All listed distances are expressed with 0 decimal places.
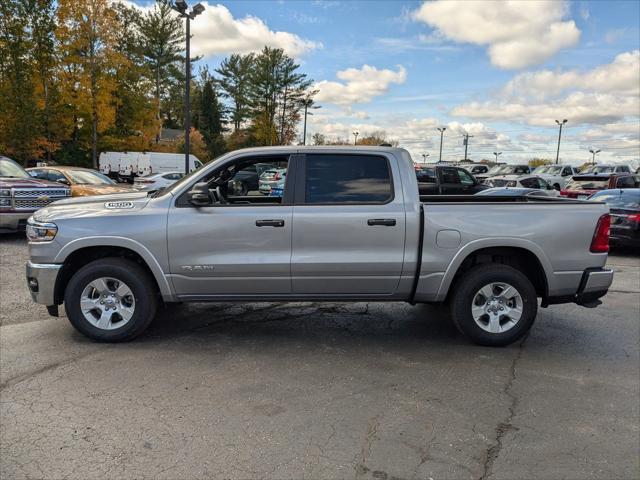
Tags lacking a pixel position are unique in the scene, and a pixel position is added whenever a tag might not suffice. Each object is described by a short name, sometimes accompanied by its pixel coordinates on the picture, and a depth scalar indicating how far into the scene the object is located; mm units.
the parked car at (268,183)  5983
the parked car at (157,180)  22186
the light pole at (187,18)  17016
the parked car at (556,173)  27509
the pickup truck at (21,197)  10320
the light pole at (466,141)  67812
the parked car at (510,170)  34812
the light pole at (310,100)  56969
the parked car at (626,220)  10523
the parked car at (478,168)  44778
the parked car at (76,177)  12742
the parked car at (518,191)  14680
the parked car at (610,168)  31558
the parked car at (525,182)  21734
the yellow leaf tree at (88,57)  27703
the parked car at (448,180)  18844
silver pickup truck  4773
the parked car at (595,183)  17348
